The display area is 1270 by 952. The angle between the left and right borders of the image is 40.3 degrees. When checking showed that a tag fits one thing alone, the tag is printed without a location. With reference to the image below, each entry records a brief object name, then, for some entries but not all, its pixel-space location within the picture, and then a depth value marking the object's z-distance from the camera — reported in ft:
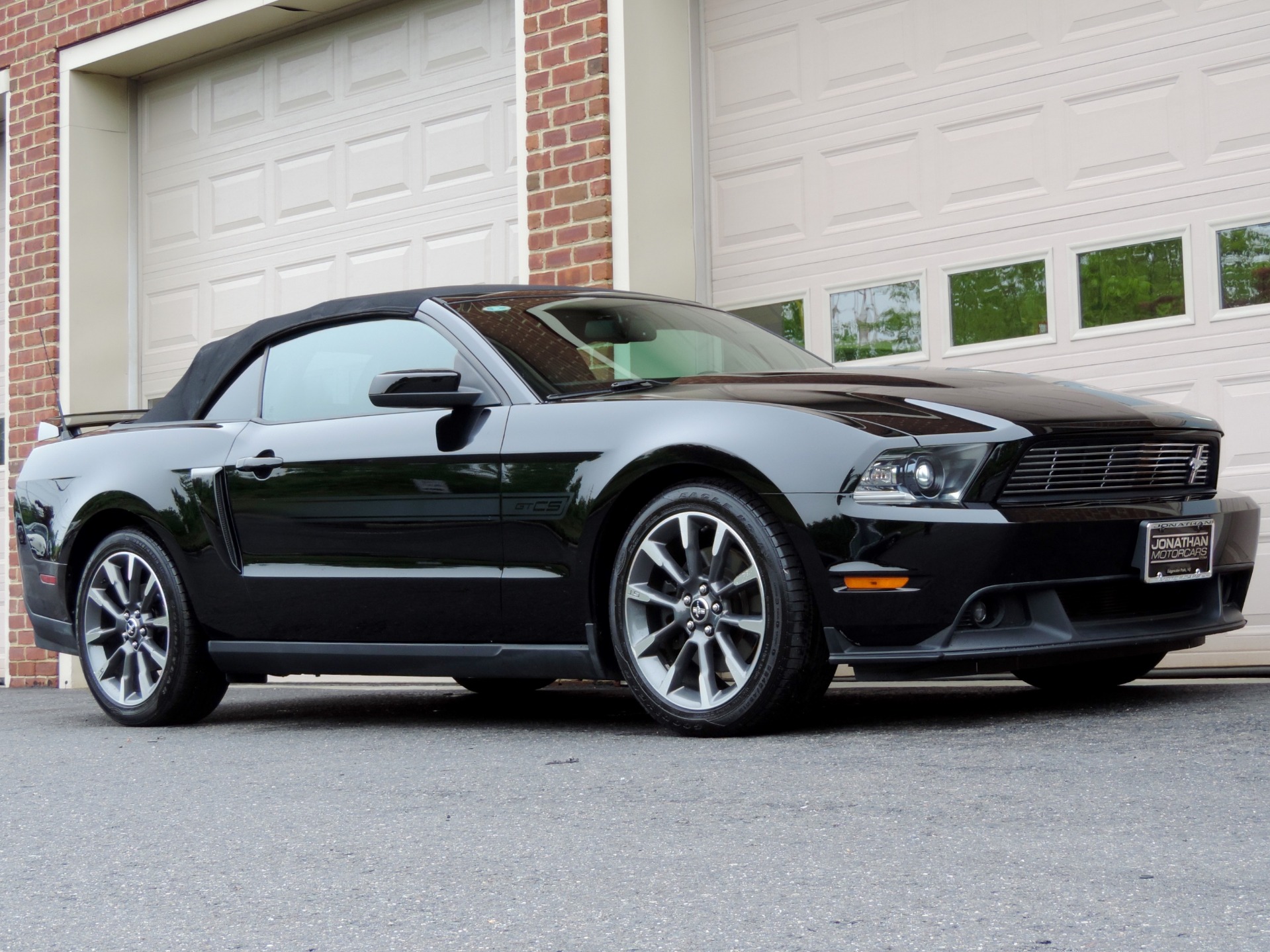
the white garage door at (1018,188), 23.02
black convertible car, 14.71
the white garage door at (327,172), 32.53
